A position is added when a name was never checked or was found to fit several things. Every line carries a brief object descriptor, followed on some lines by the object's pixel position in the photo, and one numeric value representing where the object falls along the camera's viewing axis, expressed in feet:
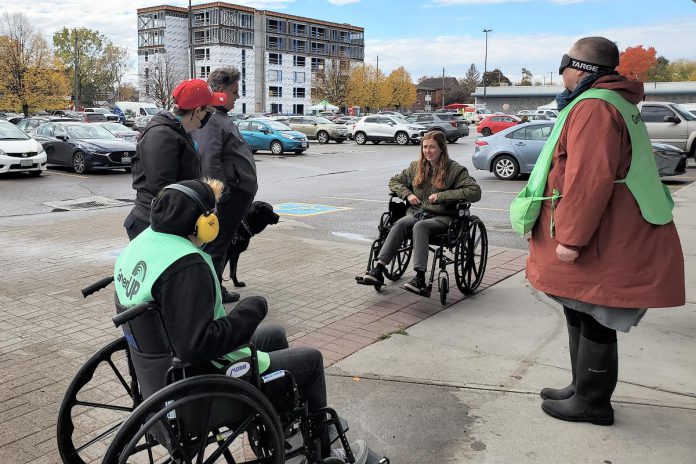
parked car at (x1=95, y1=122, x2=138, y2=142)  68.74
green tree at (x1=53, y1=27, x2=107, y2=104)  268.82
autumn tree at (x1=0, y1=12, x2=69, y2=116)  130.62
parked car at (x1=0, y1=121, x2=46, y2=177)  53.36
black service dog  18.51
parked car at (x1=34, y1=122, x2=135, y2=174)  57.41
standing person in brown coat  10.05
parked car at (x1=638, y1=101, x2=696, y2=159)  61.87
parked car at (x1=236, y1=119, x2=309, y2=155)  86.02
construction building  316.40
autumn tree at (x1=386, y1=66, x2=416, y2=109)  316.40
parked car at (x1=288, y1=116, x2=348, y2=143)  116.88
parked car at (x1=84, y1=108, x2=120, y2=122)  144.77
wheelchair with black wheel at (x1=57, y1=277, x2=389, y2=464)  7.26
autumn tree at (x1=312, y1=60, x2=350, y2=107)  278.26
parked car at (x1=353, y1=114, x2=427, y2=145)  106.83
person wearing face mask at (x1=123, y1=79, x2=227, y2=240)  13.17
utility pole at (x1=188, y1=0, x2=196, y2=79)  122.83
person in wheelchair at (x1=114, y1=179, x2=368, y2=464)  7.39
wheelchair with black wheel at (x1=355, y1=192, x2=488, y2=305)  18.58
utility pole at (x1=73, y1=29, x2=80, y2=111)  217.77
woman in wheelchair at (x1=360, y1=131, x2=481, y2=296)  18.31
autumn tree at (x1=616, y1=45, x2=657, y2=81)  233.31
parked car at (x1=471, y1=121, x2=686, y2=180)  52.80
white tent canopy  217.03
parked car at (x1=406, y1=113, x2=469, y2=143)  106.42
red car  123.65
